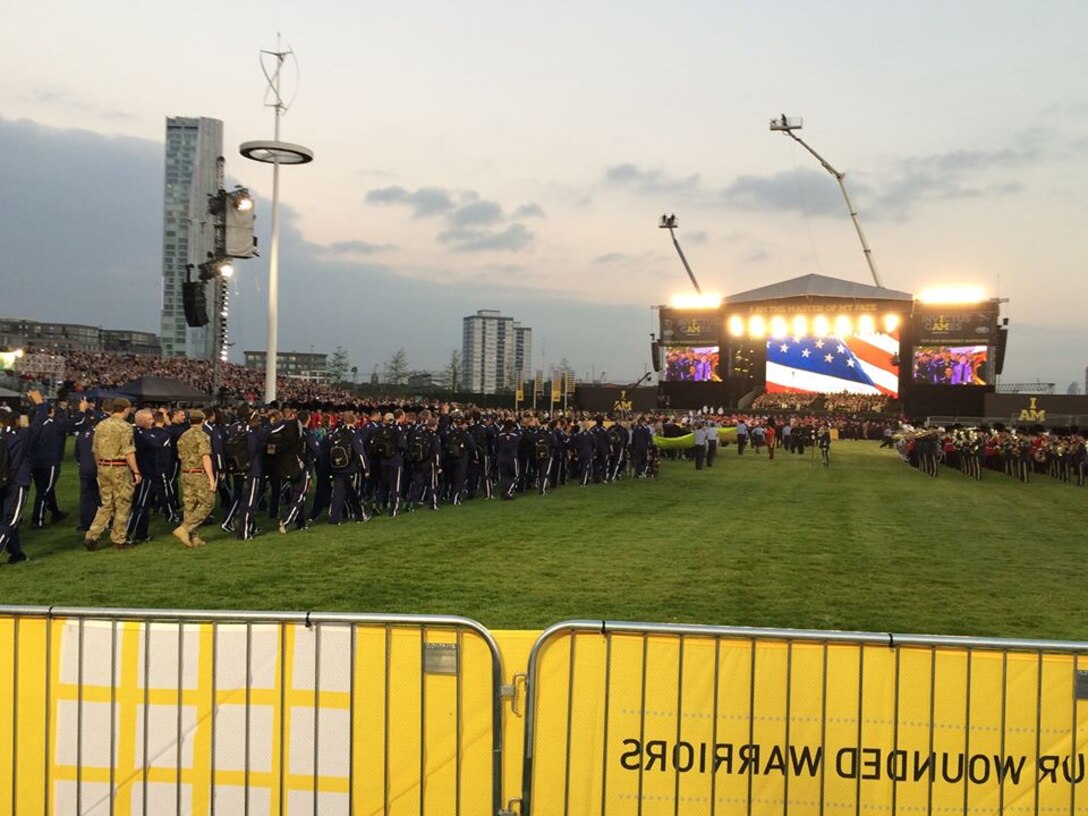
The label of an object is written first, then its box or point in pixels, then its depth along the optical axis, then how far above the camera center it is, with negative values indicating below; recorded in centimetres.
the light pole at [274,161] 2359 +644
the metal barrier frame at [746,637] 357 -96
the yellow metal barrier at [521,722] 362 -138
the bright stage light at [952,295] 5981 +816
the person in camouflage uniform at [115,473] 1064 -109
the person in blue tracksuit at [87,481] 1125 -126
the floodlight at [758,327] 6456 +591
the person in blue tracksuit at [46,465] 1280 -122
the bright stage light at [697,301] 6800 +813
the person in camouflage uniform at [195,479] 1111 -119
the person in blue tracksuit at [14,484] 977 -118
